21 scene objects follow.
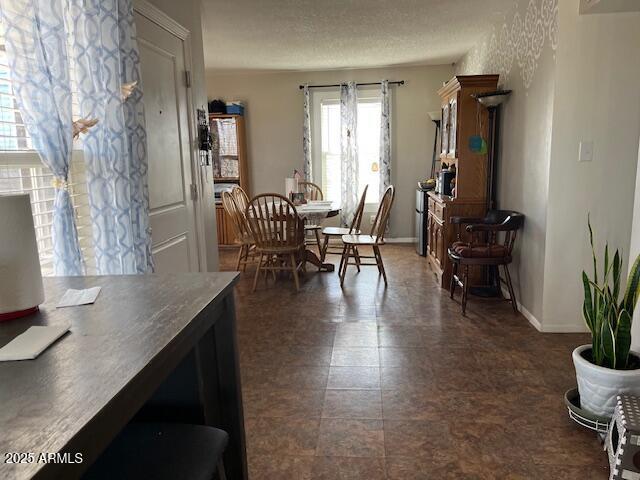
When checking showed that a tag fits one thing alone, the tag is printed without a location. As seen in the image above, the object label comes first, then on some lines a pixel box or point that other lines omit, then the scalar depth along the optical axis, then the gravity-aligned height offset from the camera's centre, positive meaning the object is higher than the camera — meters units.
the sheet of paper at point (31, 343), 0.80 -0.32
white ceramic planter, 1.76 -0.89
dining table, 4.23 -0.46
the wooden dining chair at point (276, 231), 3.98 -0.60
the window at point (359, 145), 6.08 +0.23
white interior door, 2.44 +0.11
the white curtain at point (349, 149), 5.98 +0.18
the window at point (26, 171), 1.59 -0.01
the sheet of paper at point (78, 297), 1.10 -0.32
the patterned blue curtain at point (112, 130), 1.89 +0.16
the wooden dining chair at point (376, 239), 4.13 -0.72
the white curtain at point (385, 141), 5.90 +0.27
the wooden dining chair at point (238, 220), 4.34 -0.53
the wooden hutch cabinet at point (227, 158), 6.05 +0.09
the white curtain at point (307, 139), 6.07 +0.33
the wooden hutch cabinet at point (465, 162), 3.76 -0.01
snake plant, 1.78 -0.65
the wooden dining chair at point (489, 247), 3.28 -0.65
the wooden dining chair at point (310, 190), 5.62 -0.35
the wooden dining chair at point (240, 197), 4.73 -0.34
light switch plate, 2.79 +0.04
